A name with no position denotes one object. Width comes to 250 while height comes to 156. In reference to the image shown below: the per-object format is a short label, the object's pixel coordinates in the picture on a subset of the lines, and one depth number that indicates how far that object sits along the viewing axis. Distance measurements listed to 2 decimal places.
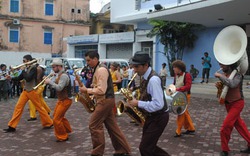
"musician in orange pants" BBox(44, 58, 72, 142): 6.75
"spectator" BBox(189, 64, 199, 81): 18.67
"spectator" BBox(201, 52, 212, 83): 17.59
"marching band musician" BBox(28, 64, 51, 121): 9.44
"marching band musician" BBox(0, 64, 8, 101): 14.45
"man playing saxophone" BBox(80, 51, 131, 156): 5.46
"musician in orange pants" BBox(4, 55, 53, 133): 7.75
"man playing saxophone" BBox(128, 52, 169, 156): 4.28
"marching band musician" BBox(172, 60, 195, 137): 7.04
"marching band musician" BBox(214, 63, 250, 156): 5.60
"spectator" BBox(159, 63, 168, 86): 17.94
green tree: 19.43
